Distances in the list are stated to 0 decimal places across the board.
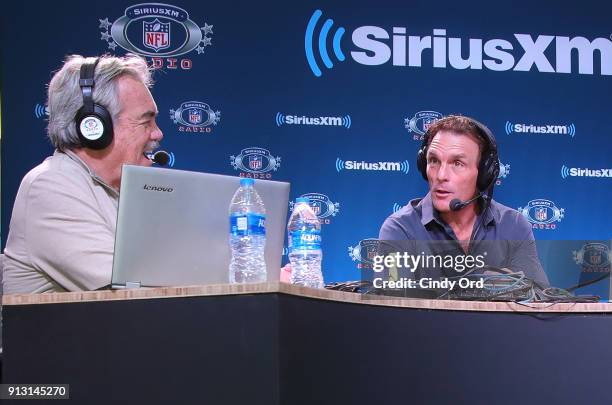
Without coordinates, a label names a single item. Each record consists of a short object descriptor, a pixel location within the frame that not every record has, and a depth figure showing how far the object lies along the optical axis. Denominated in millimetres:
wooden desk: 1579
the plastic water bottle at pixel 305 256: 2346
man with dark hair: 2973
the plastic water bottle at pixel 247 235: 1845
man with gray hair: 2104
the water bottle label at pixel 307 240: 2328
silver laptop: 1805
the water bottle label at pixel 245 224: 1826
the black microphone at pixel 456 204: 2509
